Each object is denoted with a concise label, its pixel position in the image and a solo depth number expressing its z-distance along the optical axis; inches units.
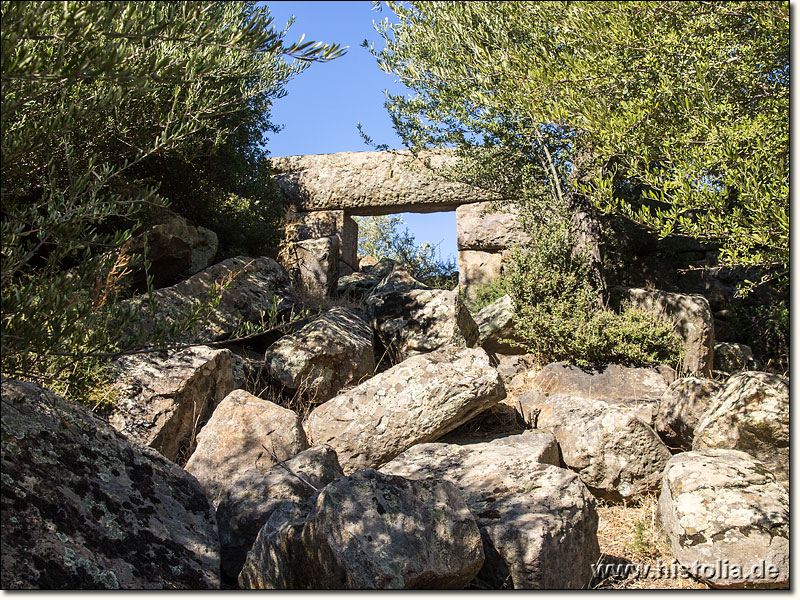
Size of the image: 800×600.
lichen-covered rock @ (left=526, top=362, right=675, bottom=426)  354.0
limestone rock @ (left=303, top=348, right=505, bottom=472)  273.9
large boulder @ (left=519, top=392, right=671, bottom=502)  260.1
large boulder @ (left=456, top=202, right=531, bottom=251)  542.0
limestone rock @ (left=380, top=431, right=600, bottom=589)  177.5
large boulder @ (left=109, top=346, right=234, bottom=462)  259.6
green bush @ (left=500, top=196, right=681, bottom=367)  377.1
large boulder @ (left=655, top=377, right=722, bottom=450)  283.4
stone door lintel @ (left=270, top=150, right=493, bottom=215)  564.1
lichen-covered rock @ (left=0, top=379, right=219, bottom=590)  142.1
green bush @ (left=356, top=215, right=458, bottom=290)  660.7
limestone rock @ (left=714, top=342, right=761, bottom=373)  428.5
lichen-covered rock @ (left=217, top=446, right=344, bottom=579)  189.3
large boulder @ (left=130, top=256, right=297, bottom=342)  343.9
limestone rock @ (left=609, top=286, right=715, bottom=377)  386.6
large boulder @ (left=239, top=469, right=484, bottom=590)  147.4
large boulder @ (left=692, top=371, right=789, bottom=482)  244.4
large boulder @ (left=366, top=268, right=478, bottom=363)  371.2
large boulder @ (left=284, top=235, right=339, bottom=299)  473.4
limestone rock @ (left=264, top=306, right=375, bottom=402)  331.0
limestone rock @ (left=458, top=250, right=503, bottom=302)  551.2
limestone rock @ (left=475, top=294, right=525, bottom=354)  418.3
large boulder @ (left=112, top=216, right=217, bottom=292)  379.6
